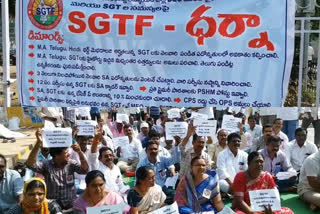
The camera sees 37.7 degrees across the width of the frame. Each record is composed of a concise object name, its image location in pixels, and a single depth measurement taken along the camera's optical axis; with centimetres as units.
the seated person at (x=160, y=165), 670
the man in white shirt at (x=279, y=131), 831
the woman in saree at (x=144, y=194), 510
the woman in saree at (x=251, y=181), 571
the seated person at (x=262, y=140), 799
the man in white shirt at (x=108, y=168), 623
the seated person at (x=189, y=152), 654
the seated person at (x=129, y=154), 885
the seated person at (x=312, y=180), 644
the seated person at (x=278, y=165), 744
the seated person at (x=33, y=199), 452
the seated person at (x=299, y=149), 801
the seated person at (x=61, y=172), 551
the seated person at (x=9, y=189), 521
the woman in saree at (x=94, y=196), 484
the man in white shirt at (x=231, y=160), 713
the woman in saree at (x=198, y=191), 538
